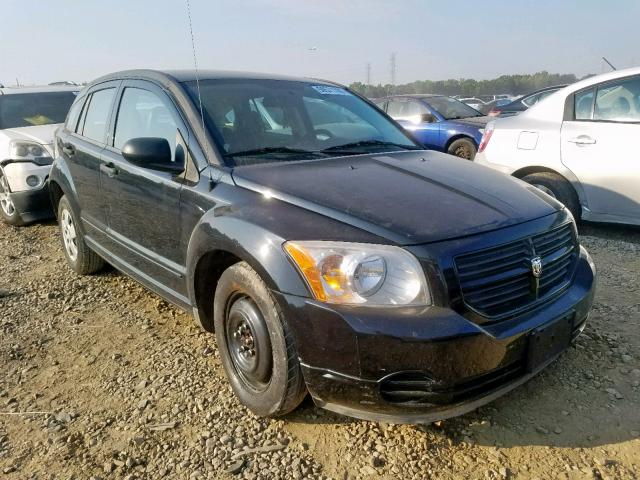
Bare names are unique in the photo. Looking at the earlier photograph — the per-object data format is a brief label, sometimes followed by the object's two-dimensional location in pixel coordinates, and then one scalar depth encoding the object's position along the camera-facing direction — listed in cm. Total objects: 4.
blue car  925
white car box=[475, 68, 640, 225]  450
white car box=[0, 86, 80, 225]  577
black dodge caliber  196
